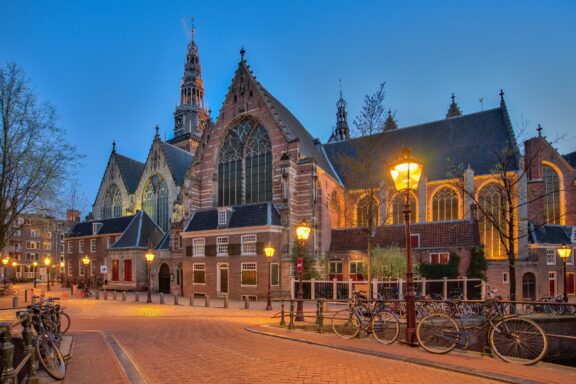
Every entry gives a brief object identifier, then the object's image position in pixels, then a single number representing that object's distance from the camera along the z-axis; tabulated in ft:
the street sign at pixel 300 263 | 53.63
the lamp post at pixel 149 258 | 91.40
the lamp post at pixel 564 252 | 69.23
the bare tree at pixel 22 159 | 74.74
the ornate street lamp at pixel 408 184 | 32.42
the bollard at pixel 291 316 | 42.24
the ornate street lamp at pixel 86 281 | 108.77
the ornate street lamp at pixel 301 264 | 48.49
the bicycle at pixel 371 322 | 34.78
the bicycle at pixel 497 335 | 27.30
